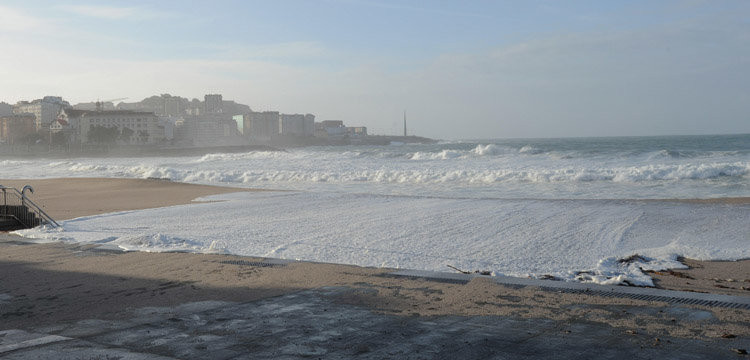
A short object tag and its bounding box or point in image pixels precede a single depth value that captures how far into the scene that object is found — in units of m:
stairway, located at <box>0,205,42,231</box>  13.51
